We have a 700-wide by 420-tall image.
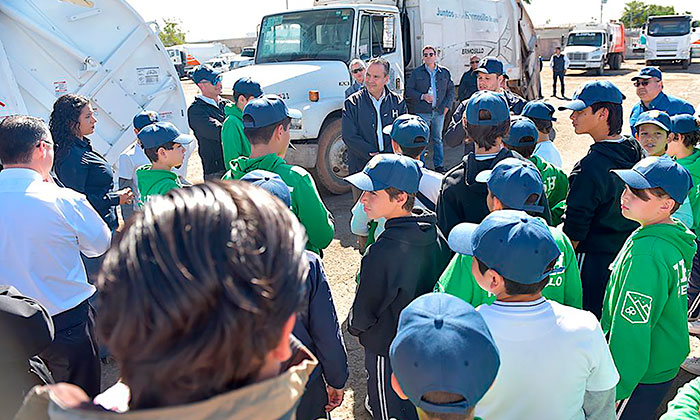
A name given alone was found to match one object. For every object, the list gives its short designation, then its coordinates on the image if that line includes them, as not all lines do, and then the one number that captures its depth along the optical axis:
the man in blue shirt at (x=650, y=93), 5.46
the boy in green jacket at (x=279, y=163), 3.10
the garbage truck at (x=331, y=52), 8.05
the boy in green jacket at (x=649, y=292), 2.33
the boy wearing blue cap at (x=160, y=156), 3.50
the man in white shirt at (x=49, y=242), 2.64
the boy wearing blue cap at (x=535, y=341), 1.84
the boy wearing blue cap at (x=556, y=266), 2.41
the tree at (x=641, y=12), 66.55
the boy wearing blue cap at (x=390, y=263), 2.58
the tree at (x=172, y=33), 61.03
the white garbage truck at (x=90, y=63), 6.16
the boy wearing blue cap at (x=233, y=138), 4.87
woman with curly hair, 4.07
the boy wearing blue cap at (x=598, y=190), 3.22
